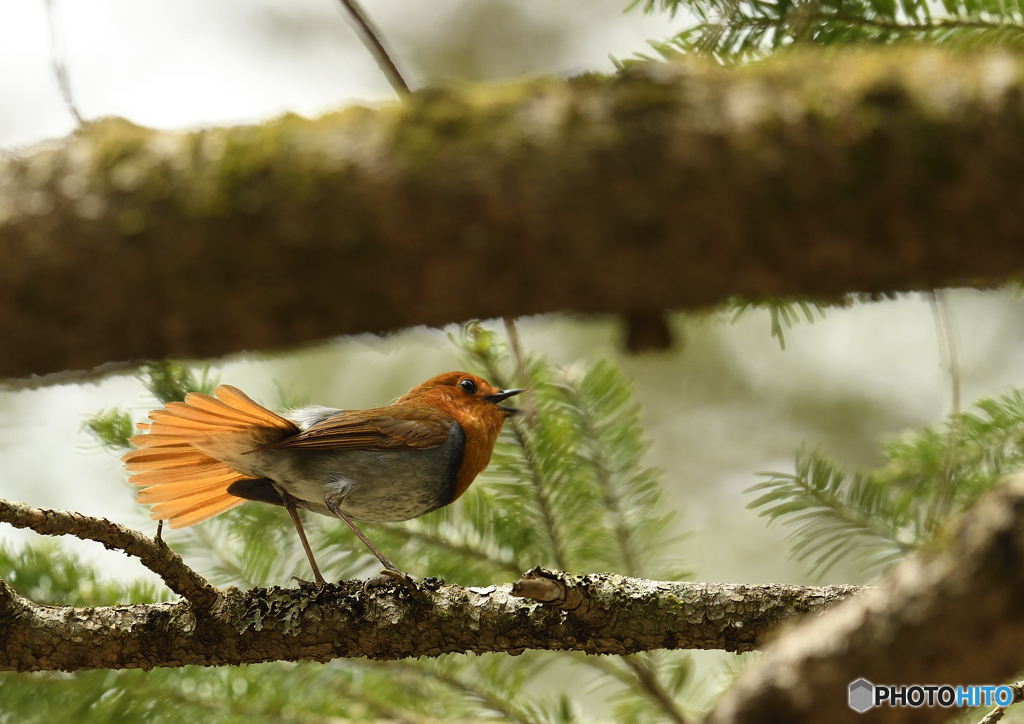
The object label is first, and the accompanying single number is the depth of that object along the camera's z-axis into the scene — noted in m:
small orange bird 5.98
